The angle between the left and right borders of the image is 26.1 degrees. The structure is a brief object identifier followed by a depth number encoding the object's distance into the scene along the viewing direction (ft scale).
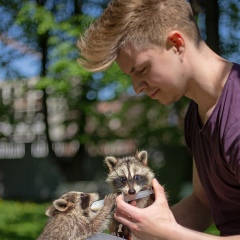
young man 7.87
